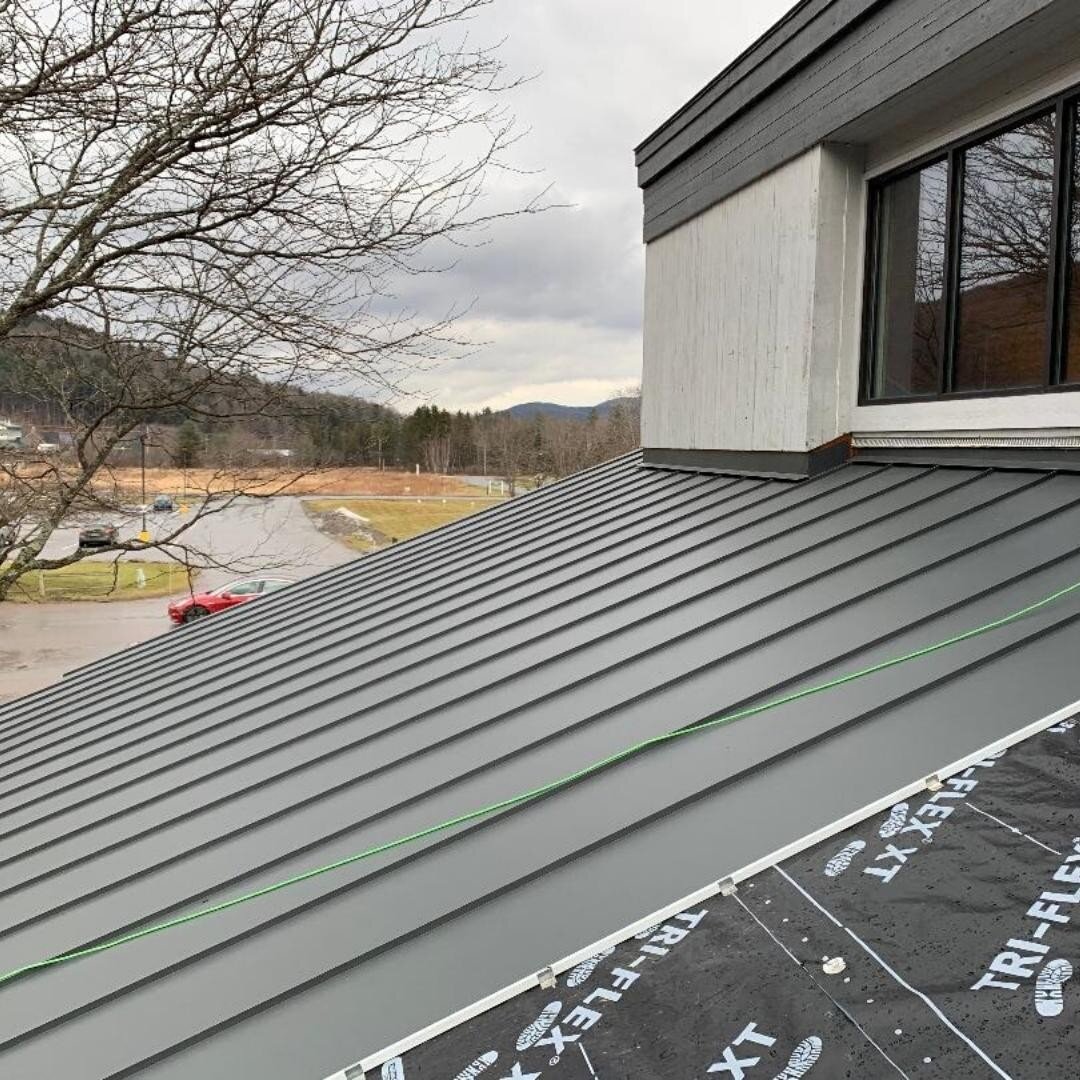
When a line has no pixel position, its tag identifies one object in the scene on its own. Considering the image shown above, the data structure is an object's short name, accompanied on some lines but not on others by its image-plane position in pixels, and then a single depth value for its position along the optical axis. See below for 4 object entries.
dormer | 3.98
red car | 22.12
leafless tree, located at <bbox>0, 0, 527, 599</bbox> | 6.70
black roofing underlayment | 1.31
